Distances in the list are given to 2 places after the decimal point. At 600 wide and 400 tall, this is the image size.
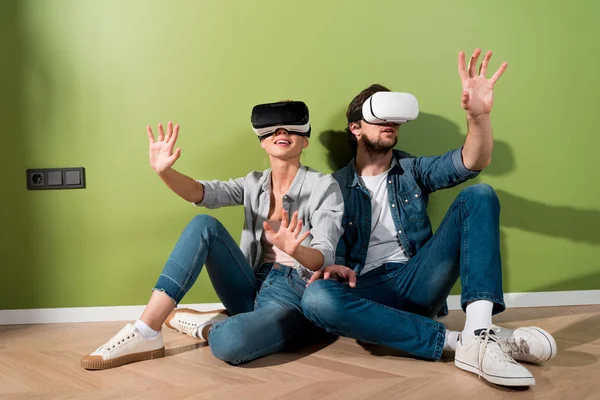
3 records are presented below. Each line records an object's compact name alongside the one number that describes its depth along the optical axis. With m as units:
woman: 1.69
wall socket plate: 2.33
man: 1.57
